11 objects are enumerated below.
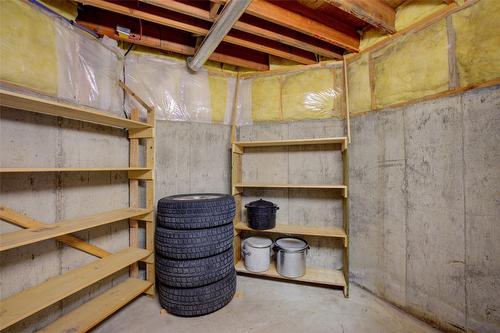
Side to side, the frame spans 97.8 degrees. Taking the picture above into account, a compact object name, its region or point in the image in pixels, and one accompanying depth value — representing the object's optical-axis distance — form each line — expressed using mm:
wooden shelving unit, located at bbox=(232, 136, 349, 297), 2201
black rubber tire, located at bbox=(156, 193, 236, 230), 1904
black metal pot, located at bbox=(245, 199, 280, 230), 2395
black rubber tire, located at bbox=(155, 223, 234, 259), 1885
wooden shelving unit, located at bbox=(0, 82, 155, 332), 1364
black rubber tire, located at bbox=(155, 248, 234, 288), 1874
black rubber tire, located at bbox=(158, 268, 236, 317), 1877
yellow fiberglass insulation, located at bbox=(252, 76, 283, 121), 2750
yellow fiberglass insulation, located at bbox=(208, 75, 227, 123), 2736
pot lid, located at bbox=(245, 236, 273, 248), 2428
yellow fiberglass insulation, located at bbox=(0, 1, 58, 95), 1465
